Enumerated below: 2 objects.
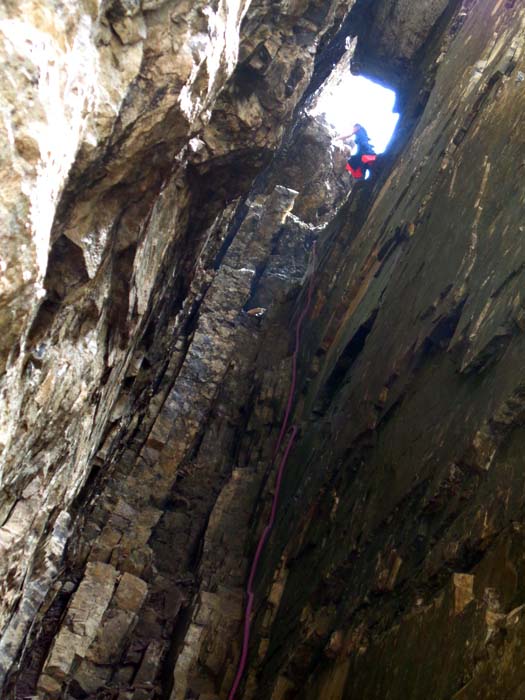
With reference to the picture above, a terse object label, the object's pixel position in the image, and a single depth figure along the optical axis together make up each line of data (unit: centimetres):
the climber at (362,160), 1447
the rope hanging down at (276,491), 790
